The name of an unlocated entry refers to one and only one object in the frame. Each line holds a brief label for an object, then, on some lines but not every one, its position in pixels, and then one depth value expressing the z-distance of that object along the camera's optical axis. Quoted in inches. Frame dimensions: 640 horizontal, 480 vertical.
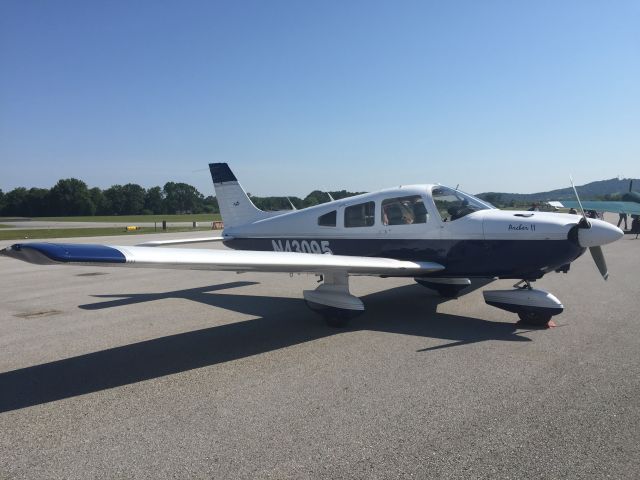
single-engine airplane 239.5
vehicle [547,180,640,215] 1065.5
